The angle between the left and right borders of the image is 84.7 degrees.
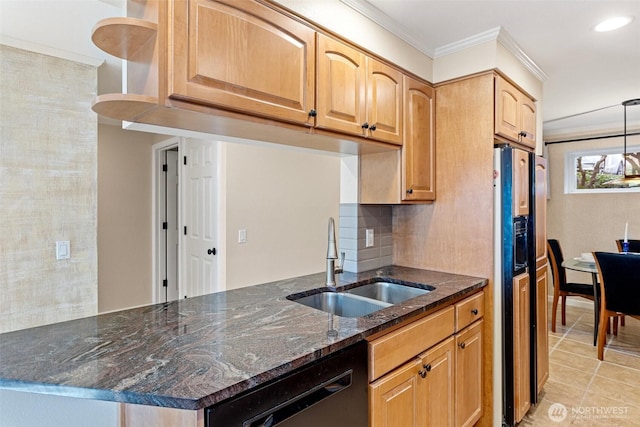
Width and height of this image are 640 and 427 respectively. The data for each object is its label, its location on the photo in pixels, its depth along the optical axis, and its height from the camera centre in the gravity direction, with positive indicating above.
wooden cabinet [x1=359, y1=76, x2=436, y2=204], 2.07 +0.30
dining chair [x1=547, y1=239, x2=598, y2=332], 3.81 -0.81
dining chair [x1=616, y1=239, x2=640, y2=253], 3.88 -0.38
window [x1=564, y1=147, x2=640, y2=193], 4.36 +0.55
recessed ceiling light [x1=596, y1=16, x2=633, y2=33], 1.97 +1.08
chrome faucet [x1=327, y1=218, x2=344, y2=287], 1.89 -0.24
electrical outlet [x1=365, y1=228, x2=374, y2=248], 2.34 -0.18
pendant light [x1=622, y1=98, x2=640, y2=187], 3.45 +0.91
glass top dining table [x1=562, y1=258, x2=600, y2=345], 3.35 -0.65
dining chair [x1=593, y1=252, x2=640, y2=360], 2.95 -0.65
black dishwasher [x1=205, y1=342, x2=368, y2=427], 0.89 -0.54
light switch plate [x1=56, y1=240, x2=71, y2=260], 2.50 -0.27
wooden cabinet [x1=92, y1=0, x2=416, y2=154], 1.13 +0.53
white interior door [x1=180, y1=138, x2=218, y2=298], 3.35 -0.06
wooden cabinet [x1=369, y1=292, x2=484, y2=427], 1.35 -0.74
